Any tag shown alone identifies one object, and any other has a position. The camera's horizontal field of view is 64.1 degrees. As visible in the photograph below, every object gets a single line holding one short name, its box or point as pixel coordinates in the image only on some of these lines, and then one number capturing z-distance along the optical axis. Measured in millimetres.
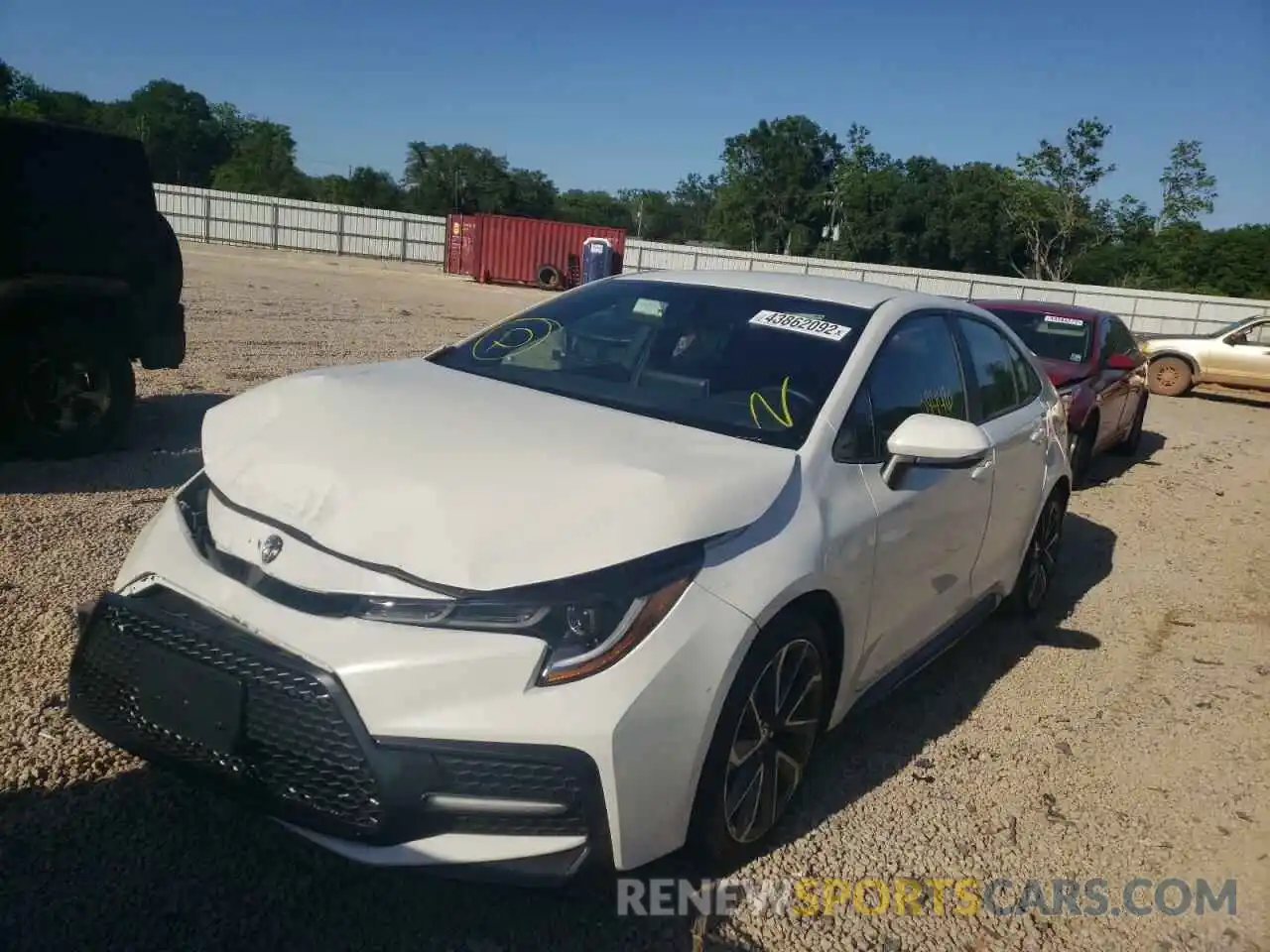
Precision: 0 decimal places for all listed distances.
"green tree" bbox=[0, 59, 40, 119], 57219
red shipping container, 33000
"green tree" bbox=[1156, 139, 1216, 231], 51844
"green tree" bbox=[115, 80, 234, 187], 77688
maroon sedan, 8359
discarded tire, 32656
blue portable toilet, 26500
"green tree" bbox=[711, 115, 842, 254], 78500
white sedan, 2221
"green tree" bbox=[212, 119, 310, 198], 67625
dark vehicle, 5867
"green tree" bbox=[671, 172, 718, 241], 103875
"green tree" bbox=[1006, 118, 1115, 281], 53281
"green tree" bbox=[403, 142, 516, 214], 70875
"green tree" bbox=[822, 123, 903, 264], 70062
